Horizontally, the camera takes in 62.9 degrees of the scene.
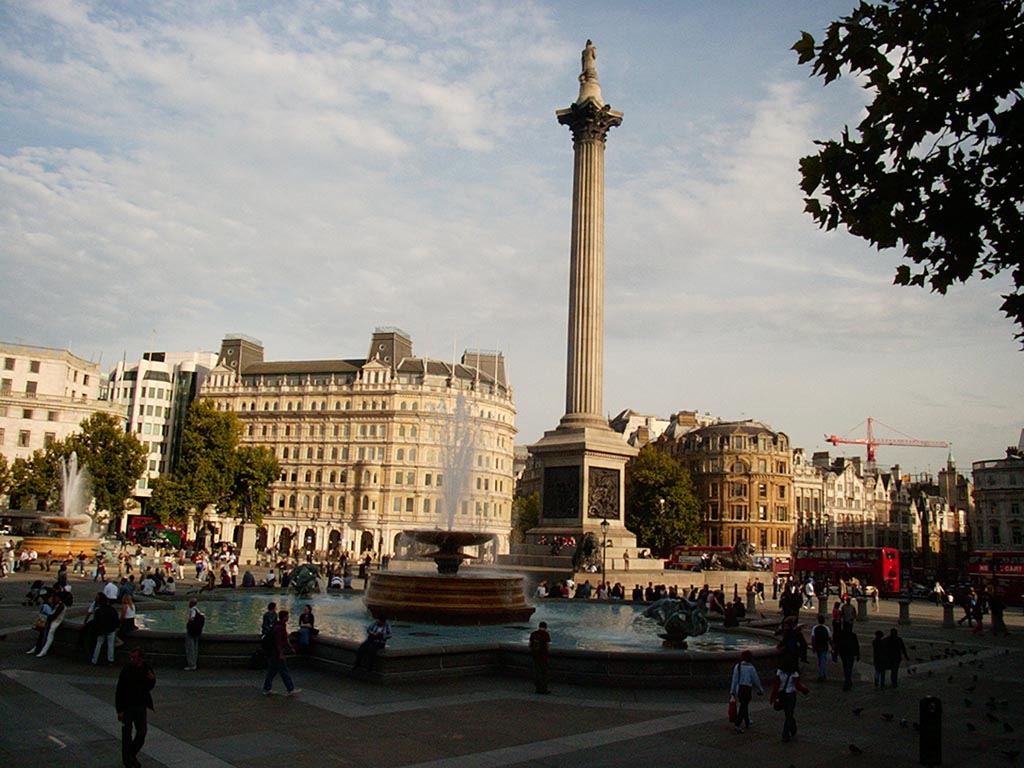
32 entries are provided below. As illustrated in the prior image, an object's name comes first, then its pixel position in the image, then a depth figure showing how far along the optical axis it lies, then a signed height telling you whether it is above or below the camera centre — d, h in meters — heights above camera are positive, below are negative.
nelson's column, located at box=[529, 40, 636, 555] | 40.38 +7.37
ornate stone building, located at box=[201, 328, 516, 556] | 90.12 +9.70
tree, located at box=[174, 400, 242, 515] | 67.31 +5.51
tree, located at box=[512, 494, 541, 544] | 110.06 +3.08
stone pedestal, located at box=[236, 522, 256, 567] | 60.33 -1.15
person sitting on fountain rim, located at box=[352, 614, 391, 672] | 13.99 -1.89
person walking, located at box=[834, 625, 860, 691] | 15.83 -1.89
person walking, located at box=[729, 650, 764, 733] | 11.37 -1.88
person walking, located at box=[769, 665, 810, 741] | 11.27 -1.96
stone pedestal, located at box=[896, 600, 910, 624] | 31.23 -2.29
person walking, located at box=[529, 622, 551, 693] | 13.61 -1.93
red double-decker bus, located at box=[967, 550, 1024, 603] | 44.62 -1.03
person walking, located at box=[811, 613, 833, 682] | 16.61 -1.87
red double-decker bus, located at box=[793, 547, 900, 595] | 50.50 -0.99
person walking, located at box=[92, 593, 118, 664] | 14.70 -1.78
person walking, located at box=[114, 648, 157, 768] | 8.81 -1.91
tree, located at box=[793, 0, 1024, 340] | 7.97 +4.08
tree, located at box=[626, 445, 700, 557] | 77.69 +3.36
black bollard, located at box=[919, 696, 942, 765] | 10.10 -2.17
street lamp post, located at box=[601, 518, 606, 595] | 35.32 -0.47
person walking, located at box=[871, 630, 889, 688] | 15.81 -2.00
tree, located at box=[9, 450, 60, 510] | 63.88 +2.96
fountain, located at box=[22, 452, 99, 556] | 43.06 -0.82
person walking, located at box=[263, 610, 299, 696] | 12.56 -1.99
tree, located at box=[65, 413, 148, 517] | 65.38 +5.11
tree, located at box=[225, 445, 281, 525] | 71.31 +3.49
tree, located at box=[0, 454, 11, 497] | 64.62 +3.25
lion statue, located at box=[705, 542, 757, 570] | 46.94 -0.84
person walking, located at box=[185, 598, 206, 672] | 14.31 -1.85
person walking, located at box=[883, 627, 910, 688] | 15.80 -1.88
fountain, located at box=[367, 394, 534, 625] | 20.88 -1.55
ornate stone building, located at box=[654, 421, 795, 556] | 90.62 +6.30
